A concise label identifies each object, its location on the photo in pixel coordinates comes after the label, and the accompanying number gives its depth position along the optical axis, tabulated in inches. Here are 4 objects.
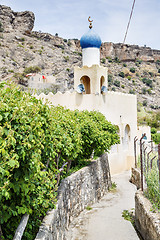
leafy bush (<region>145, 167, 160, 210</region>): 281.6
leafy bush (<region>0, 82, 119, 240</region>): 143.4
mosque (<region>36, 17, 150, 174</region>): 627.8
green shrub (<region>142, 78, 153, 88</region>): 2839.6
